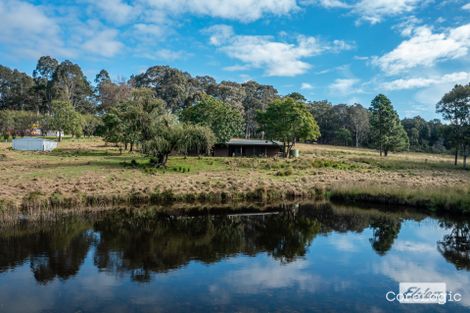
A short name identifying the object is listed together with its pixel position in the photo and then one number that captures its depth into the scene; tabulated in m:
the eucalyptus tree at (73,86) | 97.94
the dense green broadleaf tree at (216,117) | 55.97
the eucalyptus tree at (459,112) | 54.44
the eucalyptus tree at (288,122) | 55.25
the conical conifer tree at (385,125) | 67.31
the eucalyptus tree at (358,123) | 100.81
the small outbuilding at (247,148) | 57.53
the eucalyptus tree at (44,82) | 99.96
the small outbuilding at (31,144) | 53.22
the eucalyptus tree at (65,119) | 66.44
